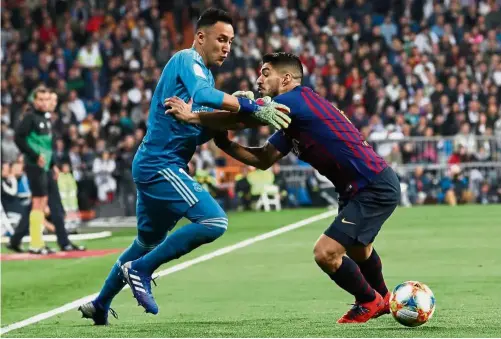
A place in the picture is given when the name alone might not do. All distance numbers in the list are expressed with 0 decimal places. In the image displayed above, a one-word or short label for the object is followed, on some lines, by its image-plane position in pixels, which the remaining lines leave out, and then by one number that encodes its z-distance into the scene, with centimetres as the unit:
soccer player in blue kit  1731
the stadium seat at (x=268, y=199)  5287
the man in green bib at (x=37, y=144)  3203
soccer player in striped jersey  1742
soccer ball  1720
